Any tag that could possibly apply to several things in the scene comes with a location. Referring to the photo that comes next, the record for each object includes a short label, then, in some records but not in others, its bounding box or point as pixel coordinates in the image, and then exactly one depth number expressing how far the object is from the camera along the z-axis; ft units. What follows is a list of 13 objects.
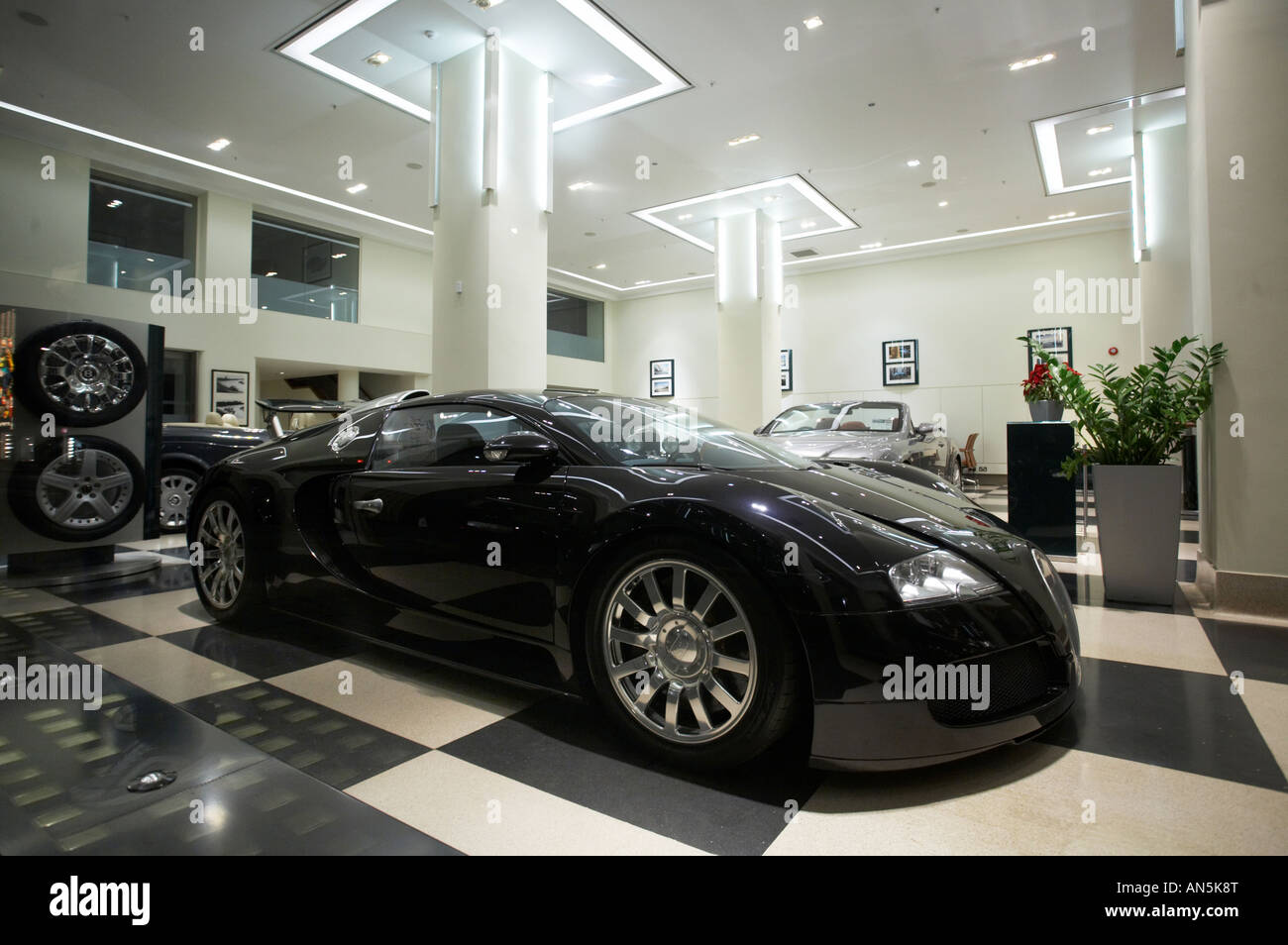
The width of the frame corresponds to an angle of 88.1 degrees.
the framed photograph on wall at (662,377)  55.52
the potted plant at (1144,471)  10.22
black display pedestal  14.28
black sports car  4.36
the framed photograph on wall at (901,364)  43.37
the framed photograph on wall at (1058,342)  39.00
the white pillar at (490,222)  18.97
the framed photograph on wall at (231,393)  31.99
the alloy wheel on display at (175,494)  16.38
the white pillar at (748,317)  33.65
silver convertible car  18.08
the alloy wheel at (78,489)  11.39
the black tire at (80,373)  11.27
